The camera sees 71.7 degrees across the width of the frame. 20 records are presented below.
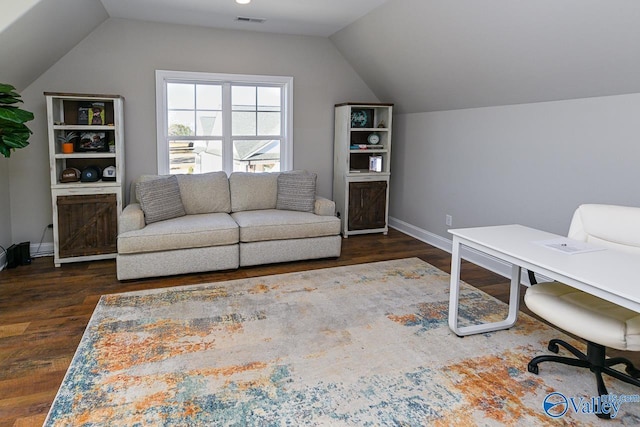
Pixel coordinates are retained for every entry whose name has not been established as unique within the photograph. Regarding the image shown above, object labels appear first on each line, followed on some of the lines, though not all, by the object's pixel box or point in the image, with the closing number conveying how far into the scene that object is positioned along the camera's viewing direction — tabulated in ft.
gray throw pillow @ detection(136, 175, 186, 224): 13.75
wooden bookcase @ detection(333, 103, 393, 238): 17.93
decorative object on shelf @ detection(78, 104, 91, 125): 14.58
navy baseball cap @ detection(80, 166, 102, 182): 14.29
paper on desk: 7.75
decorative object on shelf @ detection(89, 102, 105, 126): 14.57
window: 16.49
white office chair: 6.68
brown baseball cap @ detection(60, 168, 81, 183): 14.01
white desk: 6.16
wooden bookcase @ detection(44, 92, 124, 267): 13.78
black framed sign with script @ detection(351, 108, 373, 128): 18.57
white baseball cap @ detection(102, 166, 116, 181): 14.70
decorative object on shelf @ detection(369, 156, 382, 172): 18.63
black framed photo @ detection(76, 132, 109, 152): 14.67
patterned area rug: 6.88
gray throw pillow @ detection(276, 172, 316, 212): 15.89
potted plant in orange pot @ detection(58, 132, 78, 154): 14.20
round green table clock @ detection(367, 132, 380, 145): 18.62
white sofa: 12.85
